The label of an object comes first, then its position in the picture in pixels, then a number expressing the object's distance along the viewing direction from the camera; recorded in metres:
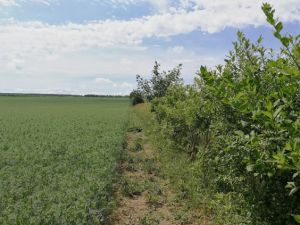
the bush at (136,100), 43.27
